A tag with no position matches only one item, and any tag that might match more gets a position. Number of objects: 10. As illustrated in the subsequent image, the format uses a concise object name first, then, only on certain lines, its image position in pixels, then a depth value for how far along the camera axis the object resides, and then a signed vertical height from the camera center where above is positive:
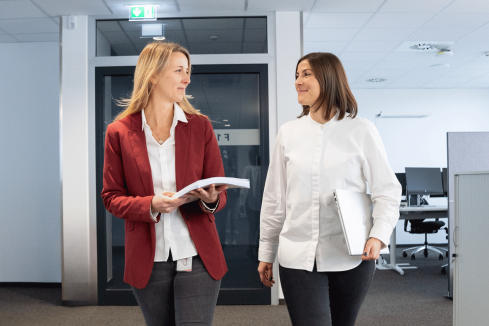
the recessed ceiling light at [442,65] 5.87 +1.33
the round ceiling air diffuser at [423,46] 4.98 +1.37
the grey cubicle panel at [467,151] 3.78 +0.06
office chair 6.00 -1.01
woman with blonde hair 1.23 -0.11
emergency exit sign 3.69 +1.34
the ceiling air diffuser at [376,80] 6.83 +1.32
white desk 5.21 -0.75
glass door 3.82 +0.07
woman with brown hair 1.32 -0.12
